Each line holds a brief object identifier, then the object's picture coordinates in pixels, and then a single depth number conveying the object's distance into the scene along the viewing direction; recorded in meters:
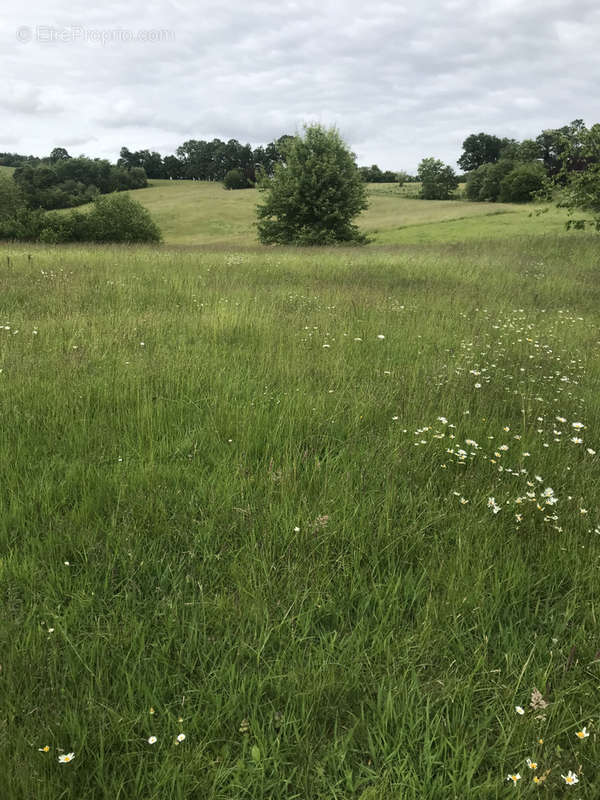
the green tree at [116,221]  38.50
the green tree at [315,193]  31.33
